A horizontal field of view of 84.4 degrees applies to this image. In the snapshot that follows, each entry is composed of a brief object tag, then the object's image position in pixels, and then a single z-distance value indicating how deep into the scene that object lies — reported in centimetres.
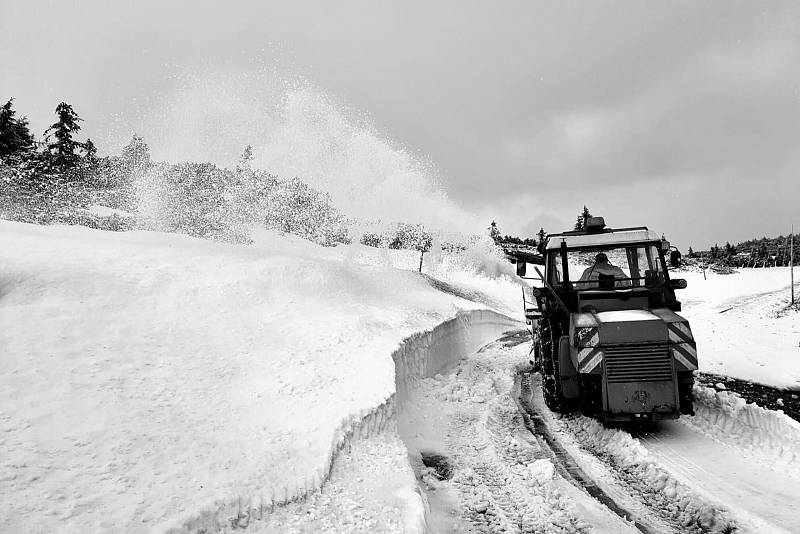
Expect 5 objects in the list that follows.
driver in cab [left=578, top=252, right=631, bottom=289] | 713
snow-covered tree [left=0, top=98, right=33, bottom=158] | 2700
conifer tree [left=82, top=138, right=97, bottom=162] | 3357
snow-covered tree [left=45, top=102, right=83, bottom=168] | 3181
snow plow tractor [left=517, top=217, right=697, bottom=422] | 562
